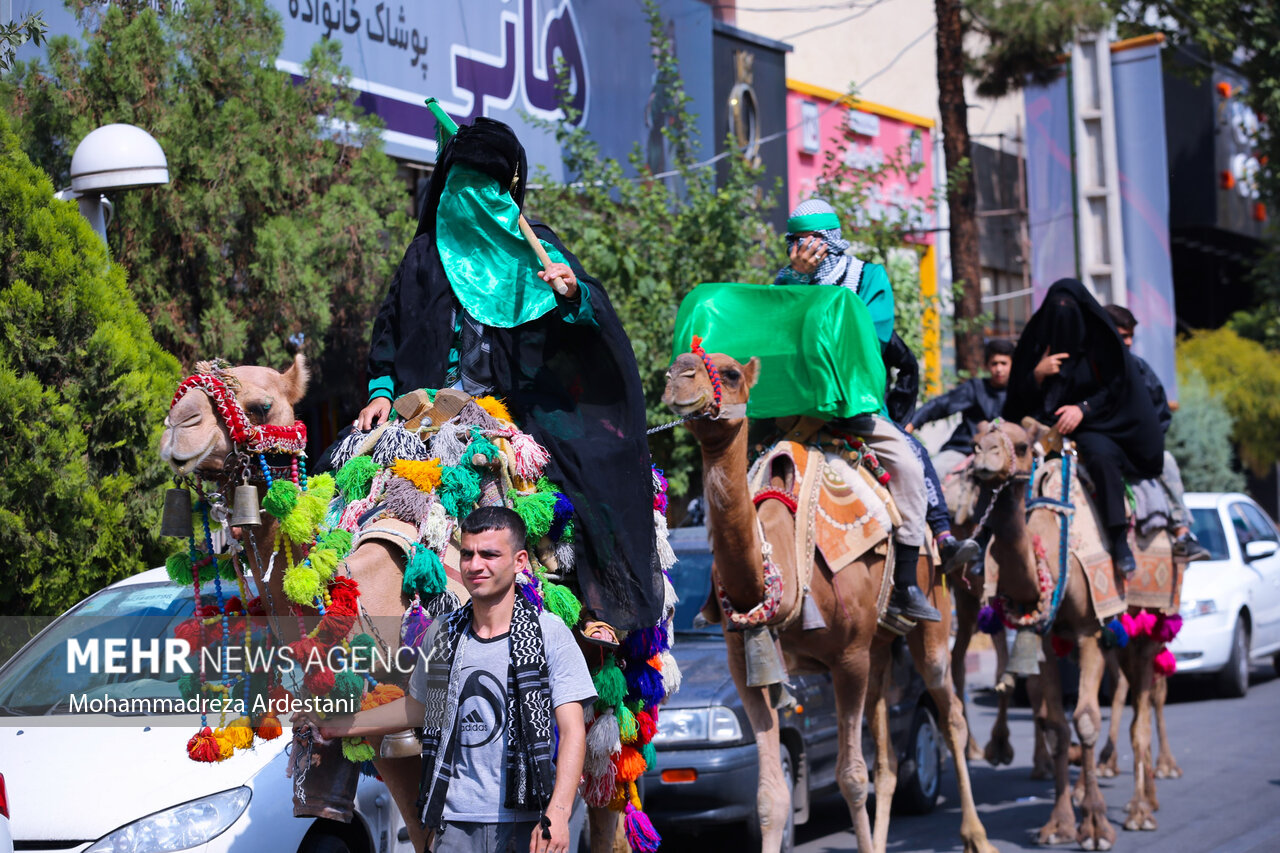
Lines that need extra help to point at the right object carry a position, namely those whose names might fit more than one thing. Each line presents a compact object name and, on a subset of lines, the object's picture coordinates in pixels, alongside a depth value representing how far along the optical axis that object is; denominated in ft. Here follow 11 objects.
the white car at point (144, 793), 36.96
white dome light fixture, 50.39
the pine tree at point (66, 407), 48.91
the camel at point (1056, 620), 59.00
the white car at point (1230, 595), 100.48
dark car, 54.29
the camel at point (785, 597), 44.24
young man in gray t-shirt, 30.27
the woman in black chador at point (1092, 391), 66.08
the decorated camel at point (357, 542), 30.04
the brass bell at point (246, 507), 29.84
